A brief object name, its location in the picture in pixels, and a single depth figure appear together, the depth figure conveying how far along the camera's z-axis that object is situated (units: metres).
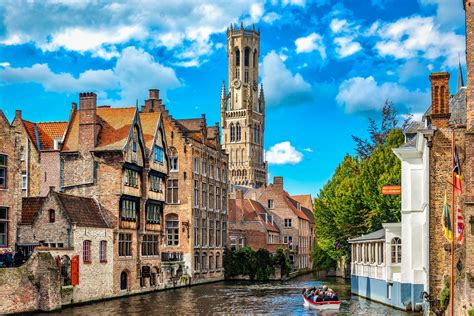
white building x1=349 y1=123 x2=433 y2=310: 35.53
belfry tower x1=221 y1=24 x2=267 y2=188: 185.75
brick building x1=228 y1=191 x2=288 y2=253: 79.12
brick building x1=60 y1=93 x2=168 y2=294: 48.56
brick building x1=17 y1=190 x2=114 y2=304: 42.12
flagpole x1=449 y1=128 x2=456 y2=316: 24.55
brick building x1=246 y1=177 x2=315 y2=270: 90.88
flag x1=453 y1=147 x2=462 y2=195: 26.17
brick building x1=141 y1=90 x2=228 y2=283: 65.38
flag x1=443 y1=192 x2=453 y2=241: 25.25
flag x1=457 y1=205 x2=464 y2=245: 25.22
